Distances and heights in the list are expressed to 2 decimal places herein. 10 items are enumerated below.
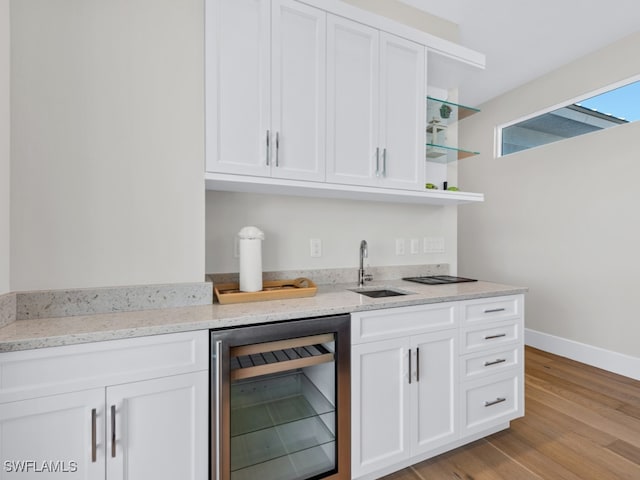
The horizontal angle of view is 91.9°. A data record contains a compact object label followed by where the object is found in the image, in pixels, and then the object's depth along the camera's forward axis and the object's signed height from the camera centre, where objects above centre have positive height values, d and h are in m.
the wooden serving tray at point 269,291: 1.46 -0.28
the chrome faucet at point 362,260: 1.99 -0.15
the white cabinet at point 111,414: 0.95 -0.59
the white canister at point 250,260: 1.58 -0.12
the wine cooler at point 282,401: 1.18 -0.74
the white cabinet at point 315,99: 1.49 +0.75
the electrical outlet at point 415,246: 2.39 -0.06
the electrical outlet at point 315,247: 2.04 -0.06
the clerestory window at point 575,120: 2.64 +1.17
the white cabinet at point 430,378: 1.45 -0.74
